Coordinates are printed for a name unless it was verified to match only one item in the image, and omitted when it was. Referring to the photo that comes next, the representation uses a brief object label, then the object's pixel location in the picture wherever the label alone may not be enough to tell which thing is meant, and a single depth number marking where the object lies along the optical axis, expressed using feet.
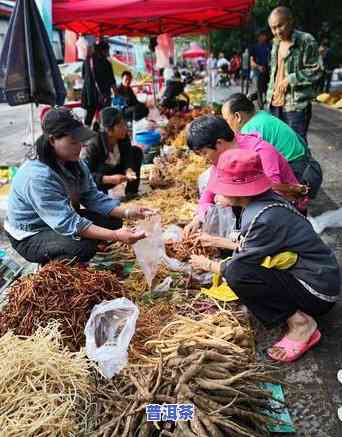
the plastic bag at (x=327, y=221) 13.55
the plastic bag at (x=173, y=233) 12.39
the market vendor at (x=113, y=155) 15.40
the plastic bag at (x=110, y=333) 6.92
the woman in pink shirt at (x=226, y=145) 9.30
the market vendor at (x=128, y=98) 30.07
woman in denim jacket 9.15
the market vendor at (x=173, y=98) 32.81
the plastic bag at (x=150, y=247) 10.08
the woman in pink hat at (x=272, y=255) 7.61
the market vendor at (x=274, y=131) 11.07
